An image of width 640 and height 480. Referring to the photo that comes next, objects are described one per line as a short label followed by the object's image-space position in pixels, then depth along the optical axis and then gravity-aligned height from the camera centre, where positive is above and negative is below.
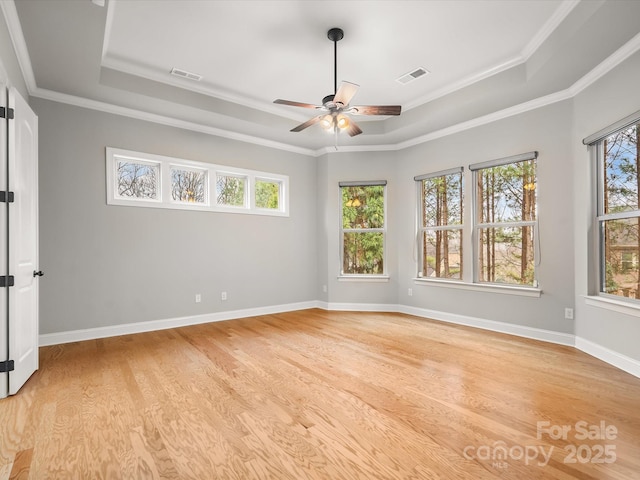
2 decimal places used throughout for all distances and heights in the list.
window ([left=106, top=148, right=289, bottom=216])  4.37 +0.82
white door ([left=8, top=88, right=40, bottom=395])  2.56 +0.01
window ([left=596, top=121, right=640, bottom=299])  3.10 +0.27
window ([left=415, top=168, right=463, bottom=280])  5.00 +0.25
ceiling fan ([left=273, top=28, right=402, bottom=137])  3.06 +1.28
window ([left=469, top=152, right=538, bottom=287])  4.24 +0.26
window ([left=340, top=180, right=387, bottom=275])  5.86 +0.23
